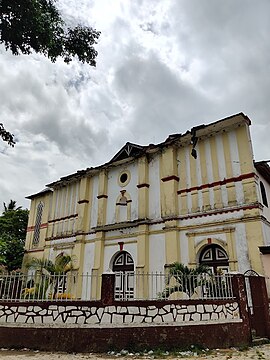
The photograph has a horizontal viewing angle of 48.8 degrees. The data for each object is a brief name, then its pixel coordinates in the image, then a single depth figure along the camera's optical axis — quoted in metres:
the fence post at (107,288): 7.56
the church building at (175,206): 11.94
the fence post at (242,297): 8.26
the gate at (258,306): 9.21
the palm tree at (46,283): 8.07
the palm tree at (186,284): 8.58
